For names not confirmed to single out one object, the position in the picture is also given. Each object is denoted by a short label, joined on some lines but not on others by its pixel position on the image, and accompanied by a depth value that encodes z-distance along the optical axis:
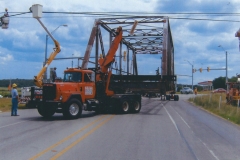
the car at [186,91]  93.44
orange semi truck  21.19
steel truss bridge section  34.54
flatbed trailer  27.86
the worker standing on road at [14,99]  22.81
